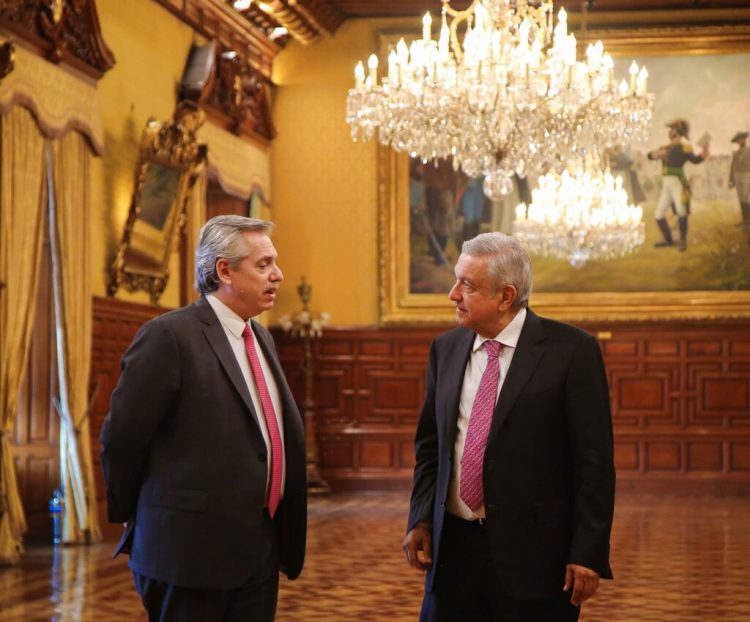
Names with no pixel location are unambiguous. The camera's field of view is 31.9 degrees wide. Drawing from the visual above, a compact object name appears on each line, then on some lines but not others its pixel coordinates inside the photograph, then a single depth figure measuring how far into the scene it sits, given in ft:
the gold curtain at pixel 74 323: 31.99
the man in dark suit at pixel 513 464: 11.37
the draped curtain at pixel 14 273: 28.99
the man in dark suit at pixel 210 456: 11.07
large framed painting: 48.73
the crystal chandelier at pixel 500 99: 31.42
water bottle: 32.53
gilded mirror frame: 35.91
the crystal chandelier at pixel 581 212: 43.09
